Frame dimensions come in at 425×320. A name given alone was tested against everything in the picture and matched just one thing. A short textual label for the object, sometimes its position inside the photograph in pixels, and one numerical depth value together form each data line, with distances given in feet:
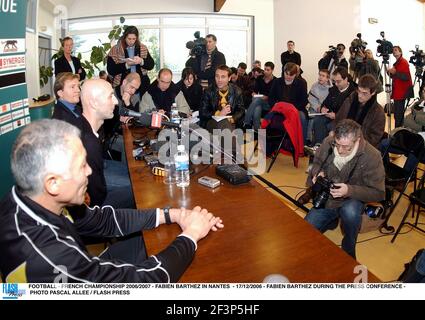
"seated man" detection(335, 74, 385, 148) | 11.46
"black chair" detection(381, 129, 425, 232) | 9.09
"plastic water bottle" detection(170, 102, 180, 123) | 10.18
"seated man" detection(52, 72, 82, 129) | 9.71
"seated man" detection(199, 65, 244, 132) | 13.19
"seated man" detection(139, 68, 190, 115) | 13.21
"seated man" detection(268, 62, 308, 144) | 15.80
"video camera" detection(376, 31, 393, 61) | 18.12
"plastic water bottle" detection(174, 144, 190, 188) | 6.23
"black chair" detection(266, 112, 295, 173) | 14.33
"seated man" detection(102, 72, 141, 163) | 11.09
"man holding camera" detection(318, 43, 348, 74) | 23.43
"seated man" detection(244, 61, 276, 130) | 17.72
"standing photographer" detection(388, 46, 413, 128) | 20.74
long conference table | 3.68
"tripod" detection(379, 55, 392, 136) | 18.29
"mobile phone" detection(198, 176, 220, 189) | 6.04
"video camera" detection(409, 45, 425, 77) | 21.56
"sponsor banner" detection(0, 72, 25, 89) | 10.14
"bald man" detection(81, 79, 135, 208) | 6.35
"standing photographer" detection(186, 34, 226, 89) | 16.38
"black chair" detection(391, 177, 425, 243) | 8.31
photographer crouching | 7.02
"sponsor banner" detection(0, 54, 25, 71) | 10.11
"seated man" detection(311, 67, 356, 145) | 15.07
